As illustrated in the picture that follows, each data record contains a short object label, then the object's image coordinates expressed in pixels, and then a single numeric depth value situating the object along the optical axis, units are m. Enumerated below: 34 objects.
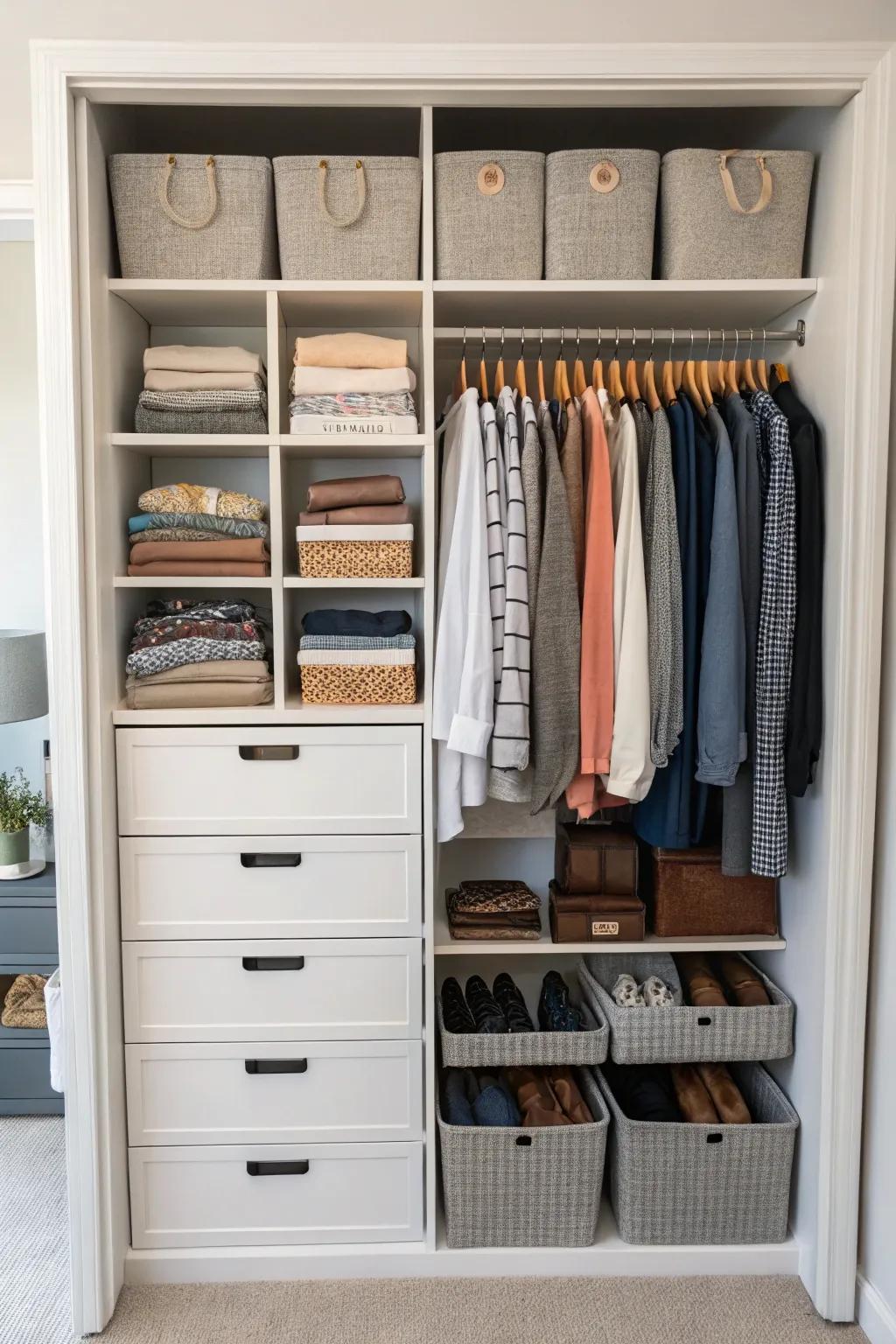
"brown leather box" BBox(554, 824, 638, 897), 2.16
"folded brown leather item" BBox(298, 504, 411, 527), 2.05
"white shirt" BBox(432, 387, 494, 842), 1.89
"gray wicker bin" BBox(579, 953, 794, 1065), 2.08
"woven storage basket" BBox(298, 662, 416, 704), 2.06
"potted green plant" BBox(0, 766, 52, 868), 2.64
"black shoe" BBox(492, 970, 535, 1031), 2.20
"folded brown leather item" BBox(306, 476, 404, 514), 2.05
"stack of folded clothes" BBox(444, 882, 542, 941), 2.15
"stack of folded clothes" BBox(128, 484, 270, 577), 2.03
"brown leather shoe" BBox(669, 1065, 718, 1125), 2.11
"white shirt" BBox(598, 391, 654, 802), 1.91
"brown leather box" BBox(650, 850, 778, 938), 2.13
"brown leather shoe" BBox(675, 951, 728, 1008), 2.17
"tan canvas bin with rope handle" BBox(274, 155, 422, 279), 1.92
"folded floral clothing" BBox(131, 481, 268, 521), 2.06
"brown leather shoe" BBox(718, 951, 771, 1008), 2.14
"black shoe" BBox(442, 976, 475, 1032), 2.20
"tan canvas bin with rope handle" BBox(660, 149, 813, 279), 1.92
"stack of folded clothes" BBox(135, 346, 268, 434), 2.03
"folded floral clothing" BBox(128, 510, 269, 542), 2.05
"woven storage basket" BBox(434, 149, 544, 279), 1.92
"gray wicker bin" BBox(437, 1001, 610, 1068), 2.08
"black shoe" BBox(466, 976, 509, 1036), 2.14
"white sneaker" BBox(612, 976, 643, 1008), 2.19
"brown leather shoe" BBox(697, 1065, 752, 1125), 2.11
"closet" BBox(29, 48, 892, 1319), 1.92
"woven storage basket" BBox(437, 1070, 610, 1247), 2.02
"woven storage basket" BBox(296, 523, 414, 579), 2.04
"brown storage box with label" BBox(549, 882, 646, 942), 2.12
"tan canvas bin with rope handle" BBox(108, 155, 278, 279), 1.92
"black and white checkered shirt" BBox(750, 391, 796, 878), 1.90
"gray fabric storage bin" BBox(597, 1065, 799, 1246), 2.04
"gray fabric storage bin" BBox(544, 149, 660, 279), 1.92
